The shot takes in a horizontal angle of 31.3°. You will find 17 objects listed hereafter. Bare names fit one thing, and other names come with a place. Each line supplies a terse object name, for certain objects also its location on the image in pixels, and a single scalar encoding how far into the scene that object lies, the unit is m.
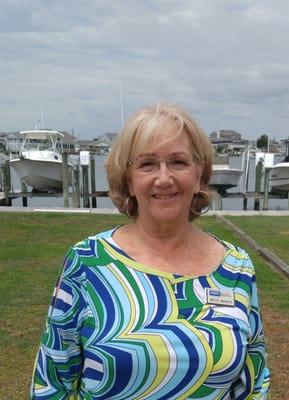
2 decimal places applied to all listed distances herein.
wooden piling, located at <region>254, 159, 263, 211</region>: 24.08
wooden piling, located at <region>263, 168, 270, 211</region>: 22.77
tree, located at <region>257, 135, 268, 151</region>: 38.78
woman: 1.56
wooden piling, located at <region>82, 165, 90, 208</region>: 22.53
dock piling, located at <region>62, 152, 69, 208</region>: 20.02
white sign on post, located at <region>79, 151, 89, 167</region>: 22.16
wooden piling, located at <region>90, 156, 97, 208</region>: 22.96
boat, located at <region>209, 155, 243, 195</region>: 26.62
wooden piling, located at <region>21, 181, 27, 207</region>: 26.19
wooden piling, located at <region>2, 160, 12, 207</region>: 23.83
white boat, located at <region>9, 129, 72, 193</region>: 26.53
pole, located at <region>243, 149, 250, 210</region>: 24.51
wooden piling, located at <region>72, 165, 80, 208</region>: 21.03
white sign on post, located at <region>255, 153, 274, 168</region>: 23.87
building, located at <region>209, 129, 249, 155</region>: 40.94
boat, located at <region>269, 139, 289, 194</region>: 26.77
